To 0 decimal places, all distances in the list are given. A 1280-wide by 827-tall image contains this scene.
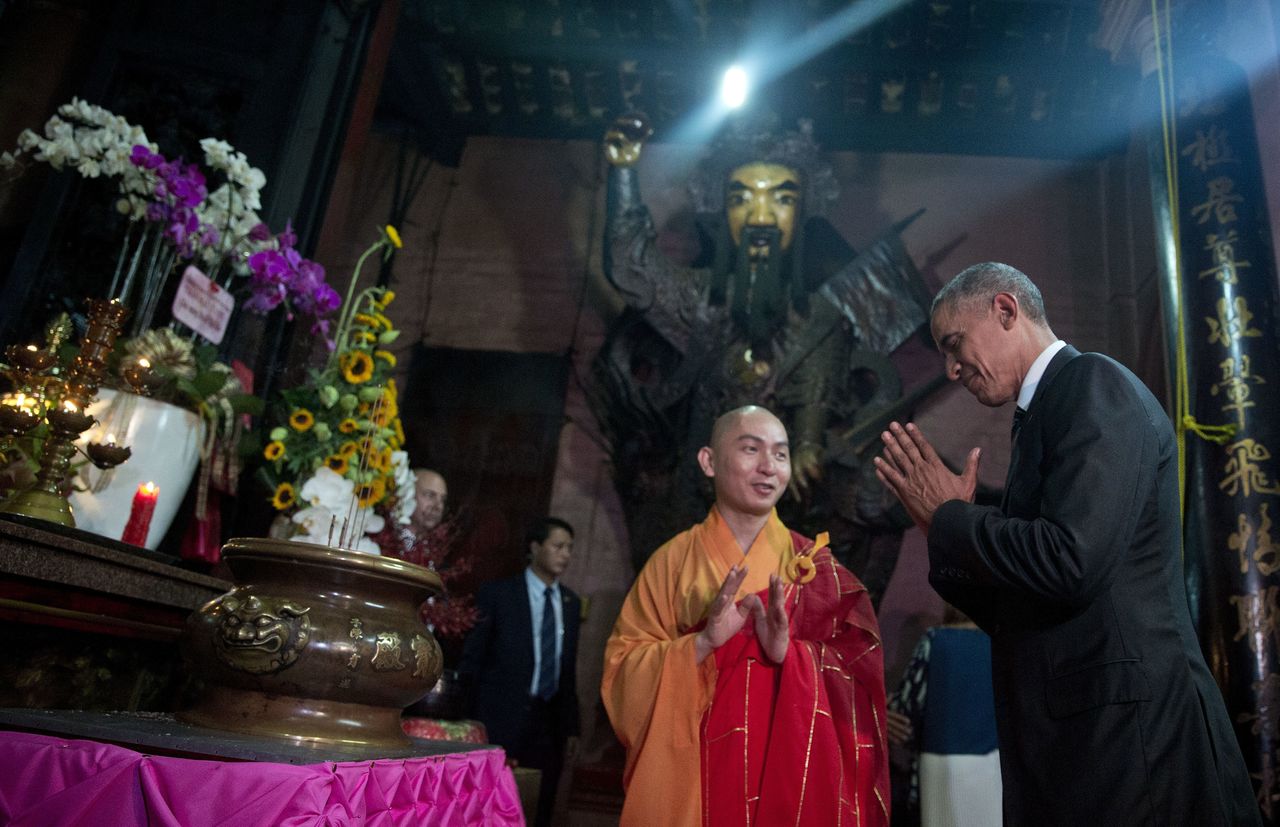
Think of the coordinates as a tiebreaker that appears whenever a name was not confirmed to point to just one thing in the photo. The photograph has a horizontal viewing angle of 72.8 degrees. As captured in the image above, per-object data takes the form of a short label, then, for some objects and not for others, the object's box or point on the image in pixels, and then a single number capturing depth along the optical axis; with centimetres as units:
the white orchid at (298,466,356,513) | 238
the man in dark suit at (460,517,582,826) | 368
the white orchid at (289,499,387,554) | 234
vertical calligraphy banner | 232
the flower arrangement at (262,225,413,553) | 239
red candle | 188
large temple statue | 452
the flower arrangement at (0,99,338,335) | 229
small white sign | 230
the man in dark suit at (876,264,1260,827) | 125
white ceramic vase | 195
